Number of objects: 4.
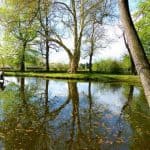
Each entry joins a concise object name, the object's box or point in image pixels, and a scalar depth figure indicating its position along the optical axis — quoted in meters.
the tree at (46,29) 19.16
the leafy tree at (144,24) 21.78
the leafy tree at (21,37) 23.67
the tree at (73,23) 17.67
